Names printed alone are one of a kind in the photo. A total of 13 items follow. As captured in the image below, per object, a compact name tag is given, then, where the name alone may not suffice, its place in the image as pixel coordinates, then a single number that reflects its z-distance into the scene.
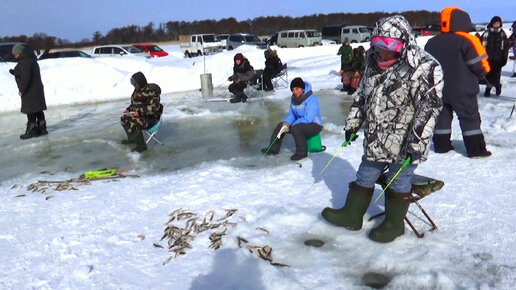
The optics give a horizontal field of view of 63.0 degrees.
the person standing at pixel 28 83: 7.17
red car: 24.18
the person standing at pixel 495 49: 8.62
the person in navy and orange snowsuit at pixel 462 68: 4.65
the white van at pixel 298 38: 31.88
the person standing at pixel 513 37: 10.30
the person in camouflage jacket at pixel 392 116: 2.87
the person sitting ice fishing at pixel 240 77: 10.39
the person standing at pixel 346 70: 10.96
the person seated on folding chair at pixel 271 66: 11.68
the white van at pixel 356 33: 31.85
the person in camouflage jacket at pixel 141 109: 6.23
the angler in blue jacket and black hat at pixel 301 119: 5.54
